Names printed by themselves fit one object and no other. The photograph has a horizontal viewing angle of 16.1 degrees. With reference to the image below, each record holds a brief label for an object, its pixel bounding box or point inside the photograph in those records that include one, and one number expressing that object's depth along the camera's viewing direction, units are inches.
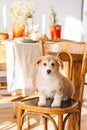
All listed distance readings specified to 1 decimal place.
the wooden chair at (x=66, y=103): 69.4
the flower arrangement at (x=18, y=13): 106.3
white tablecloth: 91.0
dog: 70.0
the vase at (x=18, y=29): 107.6
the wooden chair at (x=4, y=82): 95.6
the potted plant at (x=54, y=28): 114.7
